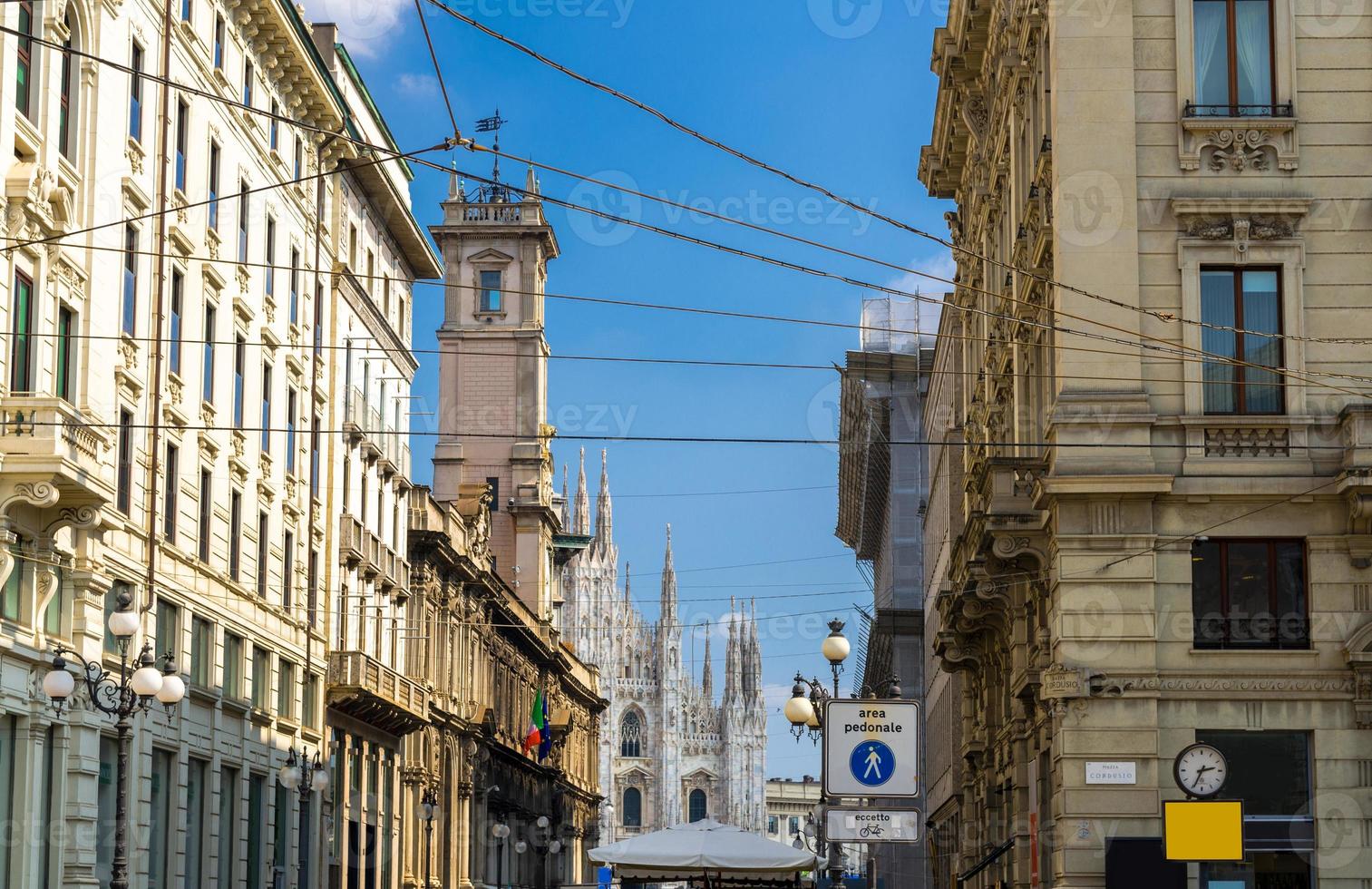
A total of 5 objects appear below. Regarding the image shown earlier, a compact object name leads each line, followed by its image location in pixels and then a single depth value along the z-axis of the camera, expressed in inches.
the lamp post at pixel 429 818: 2308.1
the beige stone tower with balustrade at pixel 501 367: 4003.4
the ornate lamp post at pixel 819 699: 936.3
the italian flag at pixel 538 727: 3540.8
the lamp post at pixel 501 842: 2679.6
